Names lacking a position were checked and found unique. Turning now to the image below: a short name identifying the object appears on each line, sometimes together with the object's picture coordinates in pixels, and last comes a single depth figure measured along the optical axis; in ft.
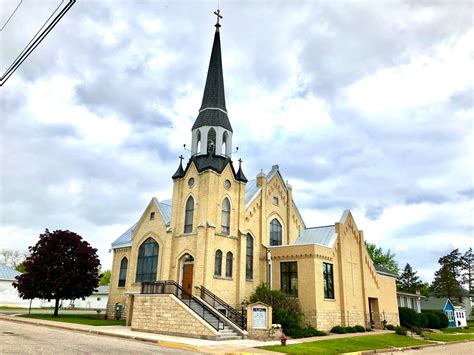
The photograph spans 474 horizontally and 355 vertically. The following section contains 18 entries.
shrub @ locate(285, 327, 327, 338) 73.56
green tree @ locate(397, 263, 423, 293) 215.51
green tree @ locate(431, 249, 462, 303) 209.97
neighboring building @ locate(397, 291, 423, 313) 150.75
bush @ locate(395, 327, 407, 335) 92.34
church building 84.17
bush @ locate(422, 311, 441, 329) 131.85
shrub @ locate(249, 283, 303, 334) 76.43
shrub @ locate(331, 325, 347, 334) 86.02
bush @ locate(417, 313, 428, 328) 123.03
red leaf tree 103.04
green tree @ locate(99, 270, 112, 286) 309.22
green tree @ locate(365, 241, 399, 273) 208.74
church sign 67.87
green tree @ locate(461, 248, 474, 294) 254.88
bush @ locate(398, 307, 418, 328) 118.85
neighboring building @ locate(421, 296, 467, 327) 163.94
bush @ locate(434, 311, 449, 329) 136.29
